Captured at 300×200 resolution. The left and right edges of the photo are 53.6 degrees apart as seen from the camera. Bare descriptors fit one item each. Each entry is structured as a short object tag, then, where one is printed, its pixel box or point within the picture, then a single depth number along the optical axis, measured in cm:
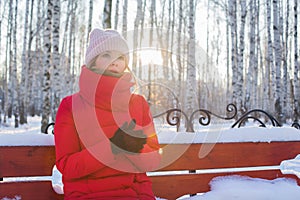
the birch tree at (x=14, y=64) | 1332
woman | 149
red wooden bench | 183
